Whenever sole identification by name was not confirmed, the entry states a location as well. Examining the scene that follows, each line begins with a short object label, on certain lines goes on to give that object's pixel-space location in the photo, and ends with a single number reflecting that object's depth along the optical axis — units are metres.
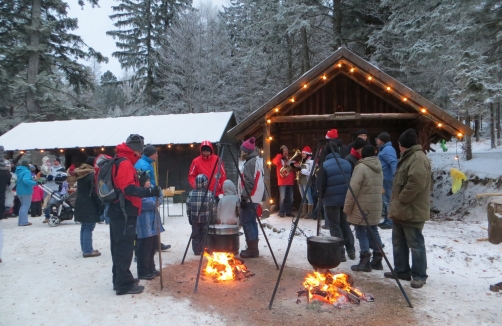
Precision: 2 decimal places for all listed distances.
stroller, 10.23
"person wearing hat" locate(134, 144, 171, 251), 5.37
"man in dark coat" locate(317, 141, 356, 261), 5.82
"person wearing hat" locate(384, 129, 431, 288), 4.71
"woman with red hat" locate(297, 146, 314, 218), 9.35
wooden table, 10.70
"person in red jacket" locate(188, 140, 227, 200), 6.35
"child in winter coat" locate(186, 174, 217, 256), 6.16
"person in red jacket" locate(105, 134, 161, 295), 4.52
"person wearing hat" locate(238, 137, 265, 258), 6.23
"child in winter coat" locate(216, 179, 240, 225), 5.90
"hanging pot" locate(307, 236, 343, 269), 4.39
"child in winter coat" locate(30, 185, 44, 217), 12.36
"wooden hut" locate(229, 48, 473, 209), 9.04
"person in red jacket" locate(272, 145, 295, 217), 9.95
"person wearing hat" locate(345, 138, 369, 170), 6.49
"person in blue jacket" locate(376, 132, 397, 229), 7.56
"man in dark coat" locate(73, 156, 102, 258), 6.59
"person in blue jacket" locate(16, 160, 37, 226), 10.09
